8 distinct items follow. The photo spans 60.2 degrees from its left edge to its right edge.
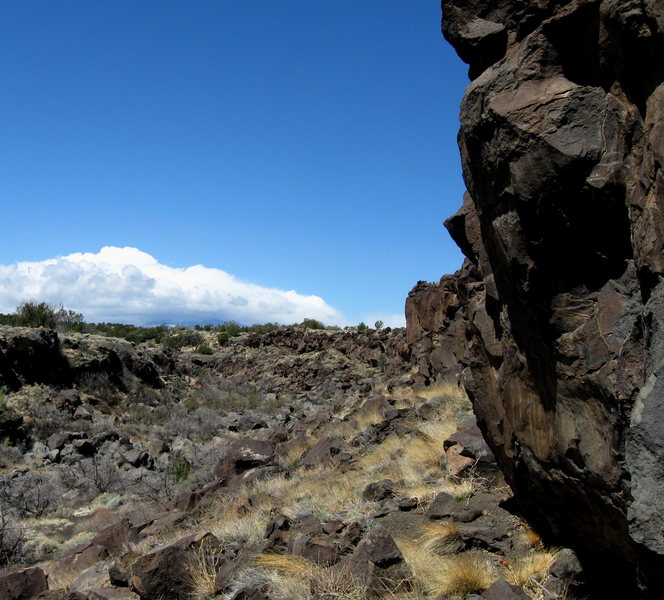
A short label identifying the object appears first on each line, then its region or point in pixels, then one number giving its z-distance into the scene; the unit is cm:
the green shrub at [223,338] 5206
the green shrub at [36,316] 3381
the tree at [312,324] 5046
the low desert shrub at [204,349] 4888
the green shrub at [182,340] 5269
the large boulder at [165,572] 627
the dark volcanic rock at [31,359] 2222
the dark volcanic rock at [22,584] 648
